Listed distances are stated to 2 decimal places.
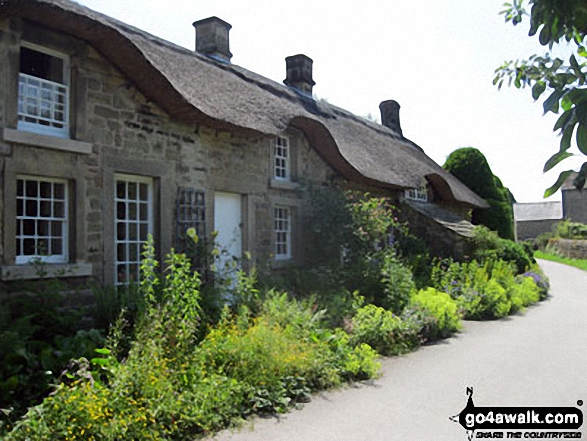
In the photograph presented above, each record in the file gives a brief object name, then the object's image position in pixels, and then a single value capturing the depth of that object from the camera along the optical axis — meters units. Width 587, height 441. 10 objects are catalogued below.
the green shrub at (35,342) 4.88
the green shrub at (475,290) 11.72
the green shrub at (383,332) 8.16
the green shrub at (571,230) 36.31
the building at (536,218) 52.97
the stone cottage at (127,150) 7.06
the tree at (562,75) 1.51
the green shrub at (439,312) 9.34
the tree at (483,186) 23.59
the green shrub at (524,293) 12.80
